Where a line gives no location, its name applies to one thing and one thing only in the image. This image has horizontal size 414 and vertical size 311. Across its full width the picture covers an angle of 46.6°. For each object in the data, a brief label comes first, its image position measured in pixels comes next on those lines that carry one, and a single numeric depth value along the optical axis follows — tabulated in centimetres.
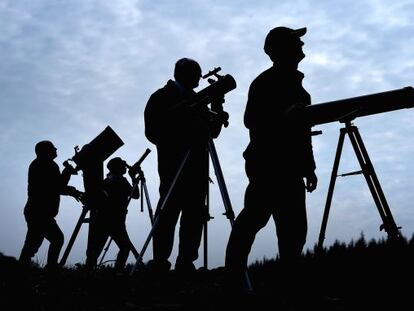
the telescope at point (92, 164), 821
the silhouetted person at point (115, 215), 873
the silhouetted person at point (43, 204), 763
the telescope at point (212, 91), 554
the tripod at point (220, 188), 509
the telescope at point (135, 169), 902
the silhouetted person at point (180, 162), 567
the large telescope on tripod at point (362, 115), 417
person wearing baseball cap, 396
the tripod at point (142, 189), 848
